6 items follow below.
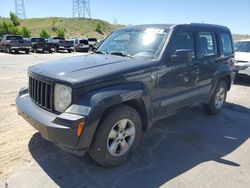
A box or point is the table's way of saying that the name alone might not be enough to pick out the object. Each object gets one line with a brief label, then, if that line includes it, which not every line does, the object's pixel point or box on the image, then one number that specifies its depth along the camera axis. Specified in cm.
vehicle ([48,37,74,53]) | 2080
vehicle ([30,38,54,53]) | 1885
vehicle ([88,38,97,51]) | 2203
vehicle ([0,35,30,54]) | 1726
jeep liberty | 224
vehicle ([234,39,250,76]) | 682
